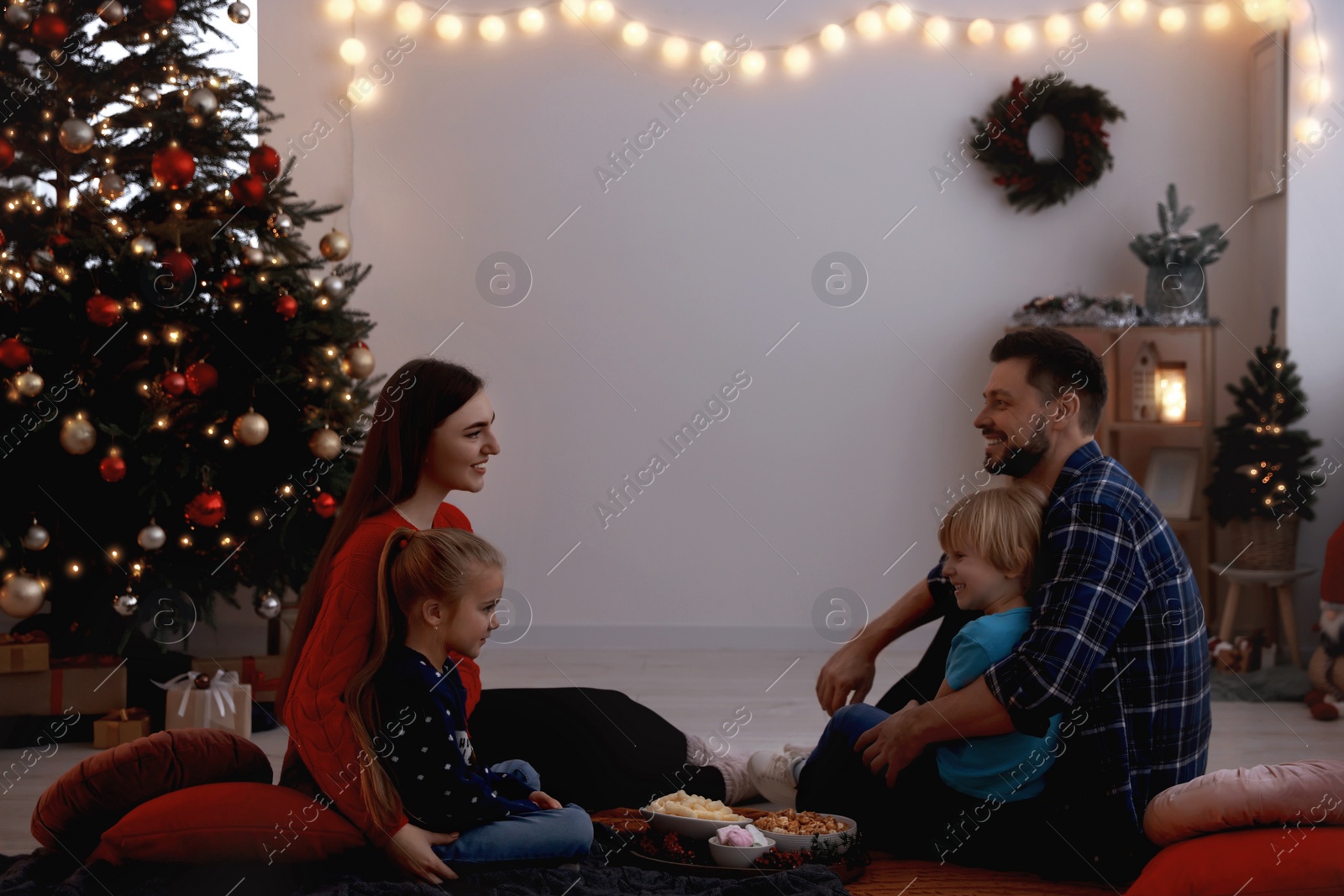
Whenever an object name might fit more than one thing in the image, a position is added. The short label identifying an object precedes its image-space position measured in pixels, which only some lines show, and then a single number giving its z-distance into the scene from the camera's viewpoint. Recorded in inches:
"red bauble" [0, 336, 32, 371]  118.4
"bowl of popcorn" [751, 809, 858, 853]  81.4
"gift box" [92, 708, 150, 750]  127.4
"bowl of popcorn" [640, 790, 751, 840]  84.1
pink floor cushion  72.4
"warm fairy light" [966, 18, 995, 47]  184.7
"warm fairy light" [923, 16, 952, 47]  185.8
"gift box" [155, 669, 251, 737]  127.2
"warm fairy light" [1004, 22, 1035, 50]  184.4
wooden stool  163.9
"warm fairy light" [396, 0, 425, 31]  185.0
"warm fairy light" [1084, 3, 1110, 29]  184.4
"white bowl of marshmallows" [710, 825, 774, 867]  80.4
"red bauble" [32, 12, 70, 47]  121.8
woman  74.0
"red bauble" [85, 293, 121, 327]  120.7
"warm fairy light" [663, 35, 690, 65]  185.8
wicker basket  165.6
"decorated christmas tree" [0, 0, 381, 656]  123.2
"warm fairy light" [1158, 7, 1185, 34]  184.2
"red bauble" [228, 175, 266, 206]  129.9
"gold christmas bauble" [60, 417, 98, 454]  118.7
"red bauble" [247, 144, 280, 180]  130.3
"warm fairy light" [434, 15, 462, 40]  185.2
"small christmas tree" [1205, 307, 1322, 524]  165.6
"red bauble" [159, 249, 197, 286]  123.1
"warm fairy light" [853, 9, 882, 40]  185.6
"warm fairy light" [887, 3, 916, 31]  185.5
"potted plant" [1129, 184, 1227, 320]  175.0
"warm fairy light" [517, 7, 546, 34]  185.2
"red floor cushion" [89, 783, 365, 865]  75.8
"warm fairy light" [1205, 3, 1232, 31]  183.9
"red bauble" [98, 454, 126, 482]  120.8
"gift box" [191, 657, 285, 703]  142.9
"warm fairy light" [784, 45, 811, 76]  186.1
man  77.5
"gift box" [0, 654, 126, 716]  130.3
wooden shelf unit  173.2
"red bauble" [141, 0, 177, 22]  126.7
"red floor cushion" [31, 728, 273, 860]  79.4
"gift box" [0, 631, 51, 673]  128.7
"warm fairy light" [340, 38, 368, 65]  181.6
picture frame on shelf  174.9
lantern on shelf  174.4
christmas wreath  180.2
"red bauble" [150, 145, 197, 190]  125.3
